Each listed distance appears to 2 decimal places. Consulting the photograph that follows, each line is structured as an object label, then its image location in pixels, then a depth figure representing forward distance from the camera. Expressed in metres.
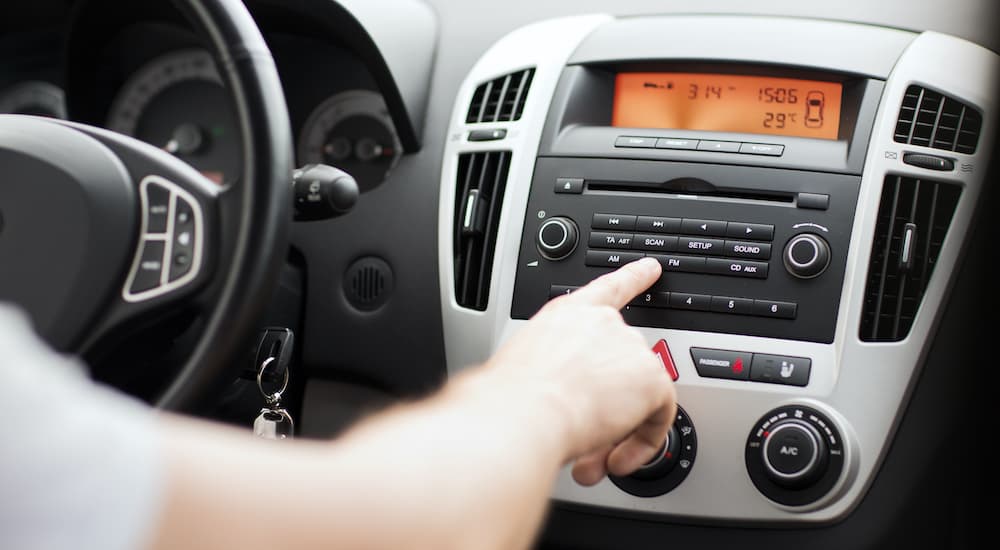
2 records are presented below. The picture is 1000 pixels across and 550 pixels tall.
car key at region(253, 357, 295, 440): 1.16
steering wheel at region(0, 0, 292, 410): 0.78
